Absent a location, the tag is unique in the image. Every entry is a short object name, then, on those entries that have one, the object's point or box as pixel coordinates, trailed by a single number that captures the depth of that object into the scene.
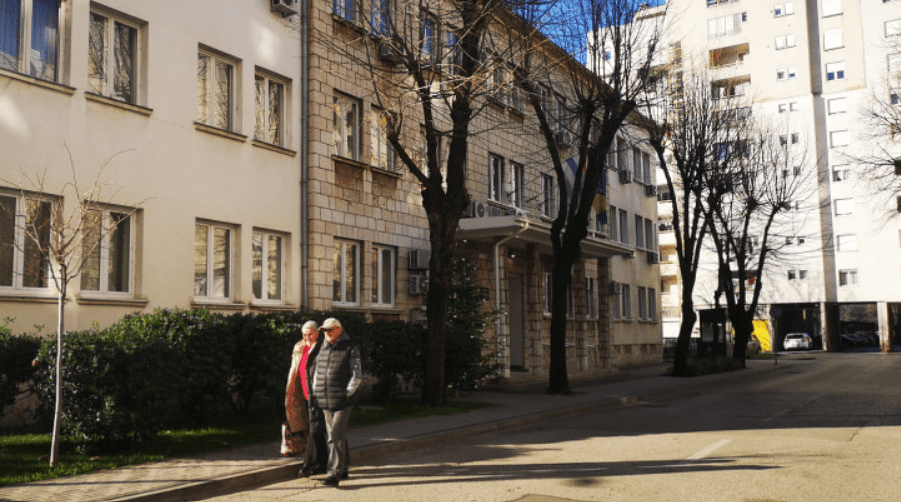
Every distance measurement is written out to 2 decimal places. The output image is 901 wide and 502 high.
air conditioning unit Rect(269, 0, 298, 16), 16.36
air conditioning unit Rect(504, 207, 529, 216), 23.31
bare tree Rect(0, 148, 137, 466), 11.30
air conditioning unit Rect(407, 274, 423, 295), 19.72
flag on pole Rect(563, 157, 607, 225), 25.81
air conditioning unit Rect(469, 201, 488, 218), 21.41
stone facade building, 12.10
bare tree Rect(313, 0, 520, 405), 13.71
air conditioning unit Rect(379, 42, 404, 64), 13.72
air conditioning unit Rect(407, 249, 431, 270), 19.86
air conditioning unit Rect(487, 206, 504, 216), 22.76
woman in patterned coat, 9.05
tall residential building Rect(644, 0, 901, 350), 58.41
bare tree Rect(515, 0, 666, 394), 19.16
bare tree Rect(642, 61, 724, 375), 26.84
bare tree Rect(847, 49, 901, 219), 21.25
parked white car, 60.03
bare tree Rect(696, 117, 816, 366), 28.69
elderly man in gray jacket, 8.55
